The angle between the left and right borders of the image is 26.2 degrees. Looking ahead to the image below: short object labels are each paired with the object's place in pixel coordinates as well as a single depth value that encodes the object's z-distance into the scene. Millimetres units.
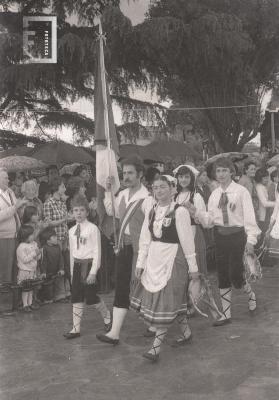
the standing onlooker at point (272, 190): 9617
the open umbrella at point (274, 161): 12630
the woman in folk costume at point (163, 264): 5051
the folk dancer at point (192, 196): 6512
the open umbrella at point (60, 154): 12423
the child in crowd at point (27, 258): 7391
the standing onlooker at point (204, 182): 9911
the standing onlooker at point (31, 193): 7867
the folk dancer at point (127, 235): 5570
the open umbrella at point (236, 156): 7853
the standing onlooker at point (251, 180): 9719
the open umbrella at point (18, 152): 13515
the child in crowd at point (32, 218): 7629
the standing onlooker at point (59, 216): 7965
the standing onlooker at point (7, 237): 7367
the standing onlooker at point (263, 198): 9505
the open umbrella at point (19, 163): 10500
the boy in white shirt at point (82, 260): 5914
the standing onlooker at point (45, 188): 8781
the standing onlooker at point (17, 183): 10040
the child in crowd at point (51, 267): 7805
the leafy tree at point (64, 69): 15547
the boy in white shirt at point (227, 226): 6238
